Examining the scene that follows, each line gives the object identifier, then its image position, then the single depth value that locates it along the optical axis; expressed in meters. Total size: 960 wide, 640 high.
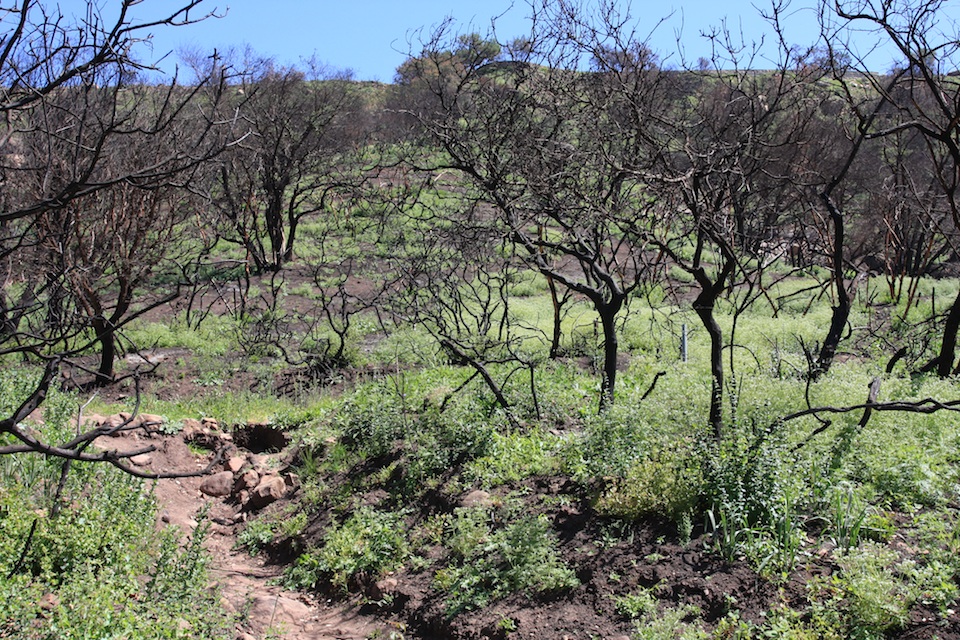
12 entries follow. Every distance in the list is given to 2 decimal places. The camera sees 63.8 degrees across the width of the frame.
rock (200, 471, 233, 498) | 7.38
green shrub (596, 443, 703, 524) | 4.82
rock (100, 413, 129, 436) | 7.11
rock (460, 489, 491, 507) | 5.86
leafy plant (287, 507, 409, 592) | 5.62
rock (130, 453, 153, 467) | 7.07
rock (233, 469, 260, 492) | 7.45
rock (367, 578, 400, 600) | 5.28
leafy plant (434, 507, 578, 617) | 4.73
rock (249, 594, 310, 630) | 5.02
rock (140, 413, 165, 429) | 7.35
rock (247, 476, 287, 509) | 7.10
